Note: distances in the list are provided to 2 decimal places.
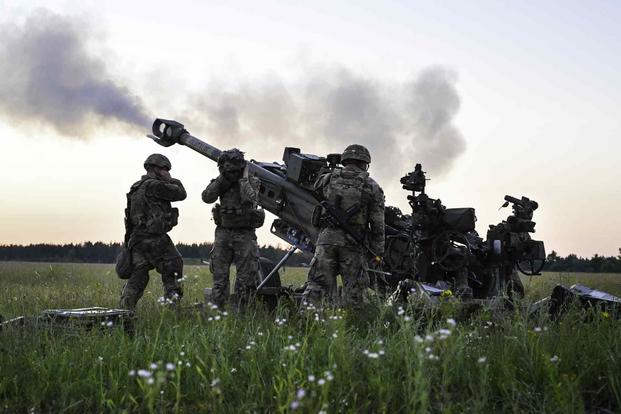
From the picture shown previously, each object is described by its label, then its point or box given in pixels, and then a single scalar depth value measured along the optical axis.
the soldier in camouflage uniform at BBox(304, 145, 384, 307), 9.27
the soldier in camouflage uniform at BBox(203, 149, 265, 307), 10.38
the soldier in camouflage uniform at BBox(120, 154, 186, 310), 10.77
